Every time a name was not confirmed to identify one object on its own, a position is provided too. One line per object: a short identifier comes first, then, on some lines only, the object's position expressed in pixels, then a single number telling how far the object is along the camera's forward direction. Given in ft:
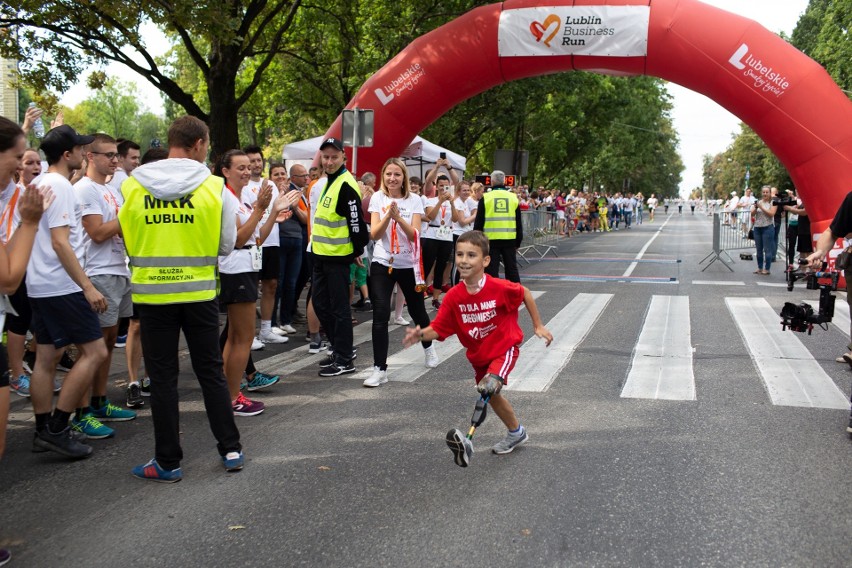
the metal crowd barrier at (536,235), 72.95
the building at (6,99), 103.65
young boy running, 14.62
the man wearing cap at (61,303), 15.20
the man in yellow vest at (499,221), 35.81
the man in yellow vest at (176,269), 13.83
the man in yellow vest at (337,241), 22.07
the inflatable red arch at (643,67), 41.04
